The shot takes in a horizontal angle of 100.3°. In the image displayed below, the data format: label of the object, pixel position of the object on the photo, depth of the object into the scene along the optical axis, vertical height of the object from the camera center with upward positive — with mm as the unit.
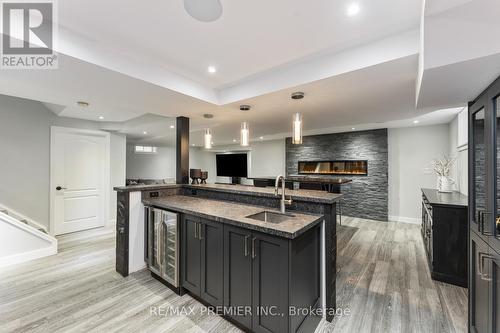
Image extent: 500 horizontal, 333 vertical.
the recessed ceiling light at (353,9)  1415 +1096
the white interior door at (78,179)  4273 -288
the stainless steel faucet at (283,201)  2107 -352
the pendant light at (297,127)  2373 +450
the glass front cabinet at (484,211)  1289 -304
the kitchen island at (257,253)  1576 -771
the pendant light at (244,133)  2854 +456
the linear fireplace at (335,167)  5785 -17
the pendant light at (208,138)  3268 +445
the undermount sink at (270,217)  2119 -528
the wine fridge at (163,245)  2369 -972
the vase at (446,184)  3695 -305
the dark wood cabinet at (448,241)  2525 -924
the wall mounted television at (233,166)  8275 +14
